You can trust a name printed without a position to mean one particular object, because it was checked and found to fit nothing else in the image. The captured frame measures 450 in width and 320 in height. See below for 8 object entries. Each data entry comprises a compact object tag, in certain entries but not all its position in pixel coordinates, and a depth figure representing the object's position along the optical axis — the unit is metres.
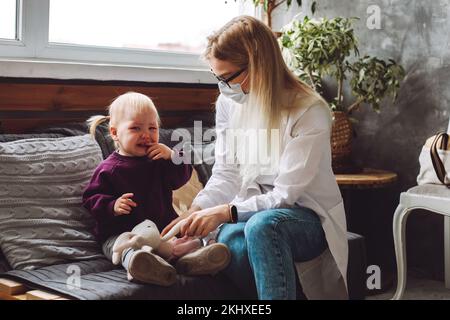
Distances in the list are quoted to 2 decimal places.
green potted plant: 3.11
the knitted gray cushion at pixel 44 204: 2.12
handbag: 2.72
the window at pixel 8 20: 2.70
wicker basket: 3.22
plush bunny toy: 2.01
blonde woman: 1.97
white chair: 2.69
